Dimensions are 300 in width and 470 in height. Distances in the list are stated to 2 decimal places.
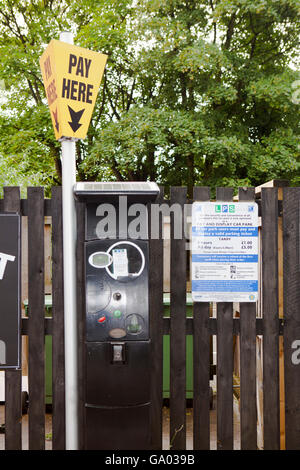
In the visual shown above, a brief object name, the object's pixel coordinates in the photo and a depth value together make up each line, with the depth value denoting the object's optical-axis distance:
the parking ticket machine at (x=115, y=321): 2.75
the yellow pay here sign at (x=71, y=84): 2.65
